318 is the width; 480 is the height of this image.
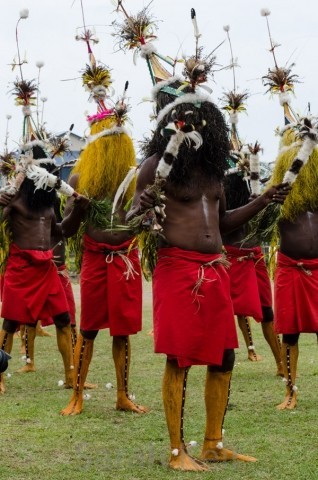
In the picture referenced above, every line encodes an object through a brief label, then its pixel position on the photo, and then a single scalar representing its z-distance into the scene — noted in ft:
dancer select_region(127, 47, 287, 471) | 16.84
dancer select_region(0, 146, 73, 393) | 26.09
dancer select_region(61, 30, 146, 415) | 22.25
